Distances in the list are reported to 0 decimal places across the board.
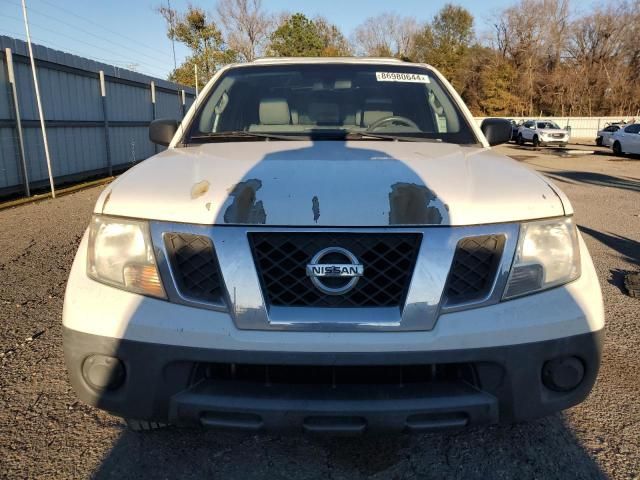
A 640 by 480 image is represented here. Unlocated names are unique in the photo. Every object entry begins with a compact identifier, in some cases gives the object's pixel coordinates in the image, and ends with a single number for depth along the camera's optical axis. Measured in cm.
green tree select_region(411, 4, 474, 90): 5875
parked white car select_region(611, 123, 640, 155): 2284
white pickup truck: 173
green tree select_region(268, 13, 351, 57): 4459
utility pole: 891
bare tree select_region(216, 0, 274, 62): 4453
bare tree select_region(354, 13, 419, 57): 5716
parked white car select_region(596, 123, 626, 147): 2848
